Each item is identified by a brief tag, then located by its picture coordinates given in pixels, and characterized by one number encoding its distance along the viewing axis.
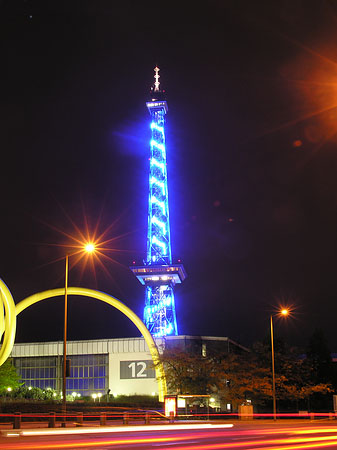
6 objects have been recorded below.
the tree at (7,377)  72.25
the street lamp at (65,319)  34.31
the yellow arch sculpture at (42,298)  47.84
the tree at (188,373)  57.12
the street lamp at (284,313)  59.14
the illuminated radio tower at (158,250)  125.44
